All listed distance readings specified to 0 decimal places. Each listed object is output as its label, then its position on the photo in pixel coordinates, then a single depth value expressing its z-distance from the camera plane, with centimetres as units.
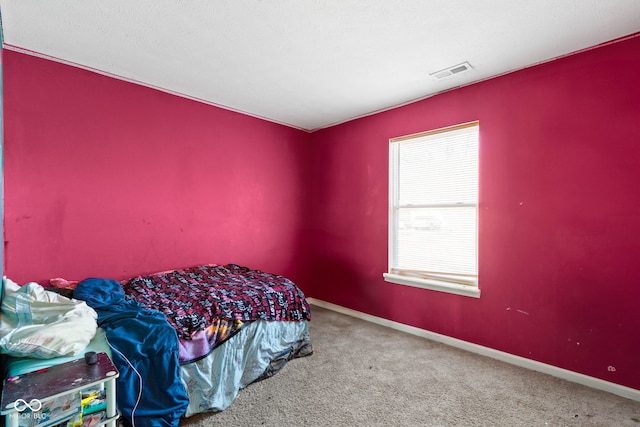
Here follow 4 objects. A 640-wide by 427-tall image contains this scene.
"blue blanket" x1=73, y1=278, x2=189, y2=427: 164
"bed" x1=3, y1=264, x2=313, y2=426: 171
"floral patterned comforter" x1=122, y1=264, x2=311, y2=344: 215
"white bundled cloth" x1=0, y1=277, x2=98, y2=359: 138
